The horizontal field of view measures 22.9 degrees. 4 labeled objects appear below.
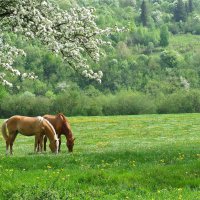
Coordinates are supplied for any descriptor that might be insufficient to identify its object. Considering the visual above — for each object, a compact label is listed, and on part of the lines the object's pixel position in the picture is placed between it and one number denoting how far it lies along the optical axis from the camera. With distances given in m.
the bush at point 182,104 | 126.00
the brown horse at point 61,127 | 29.64
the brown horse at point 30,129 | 27.61
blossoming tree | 19.78
